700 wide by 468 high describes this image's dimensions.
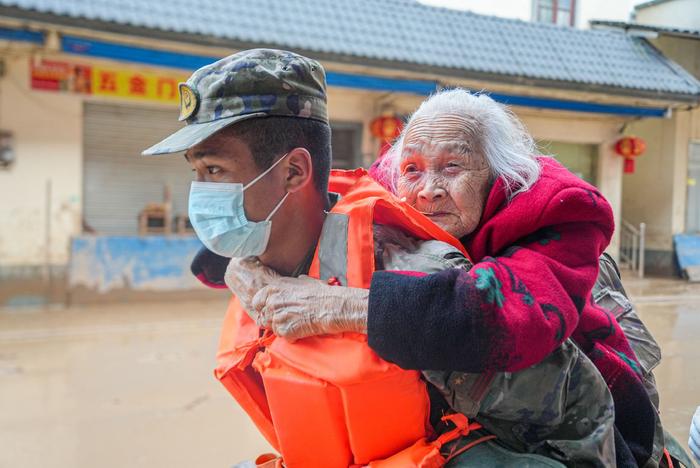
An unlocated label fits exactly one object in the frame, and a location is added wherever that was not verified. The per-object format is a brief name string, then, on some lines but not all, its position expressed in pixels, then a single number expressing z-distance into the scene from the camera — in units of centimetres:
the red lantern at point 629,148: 1001
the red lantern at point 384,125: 824
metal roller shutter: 736
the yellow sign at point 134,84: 715
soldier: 108
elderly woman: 94
